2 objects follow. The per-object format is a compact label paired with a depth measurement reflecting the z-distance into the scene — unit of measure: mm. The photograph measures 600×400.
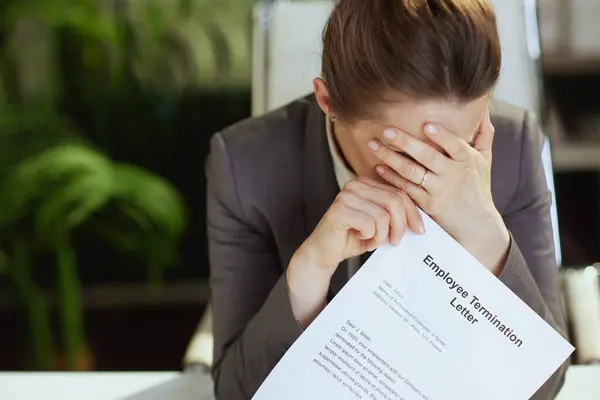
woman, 1554
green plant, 2443
